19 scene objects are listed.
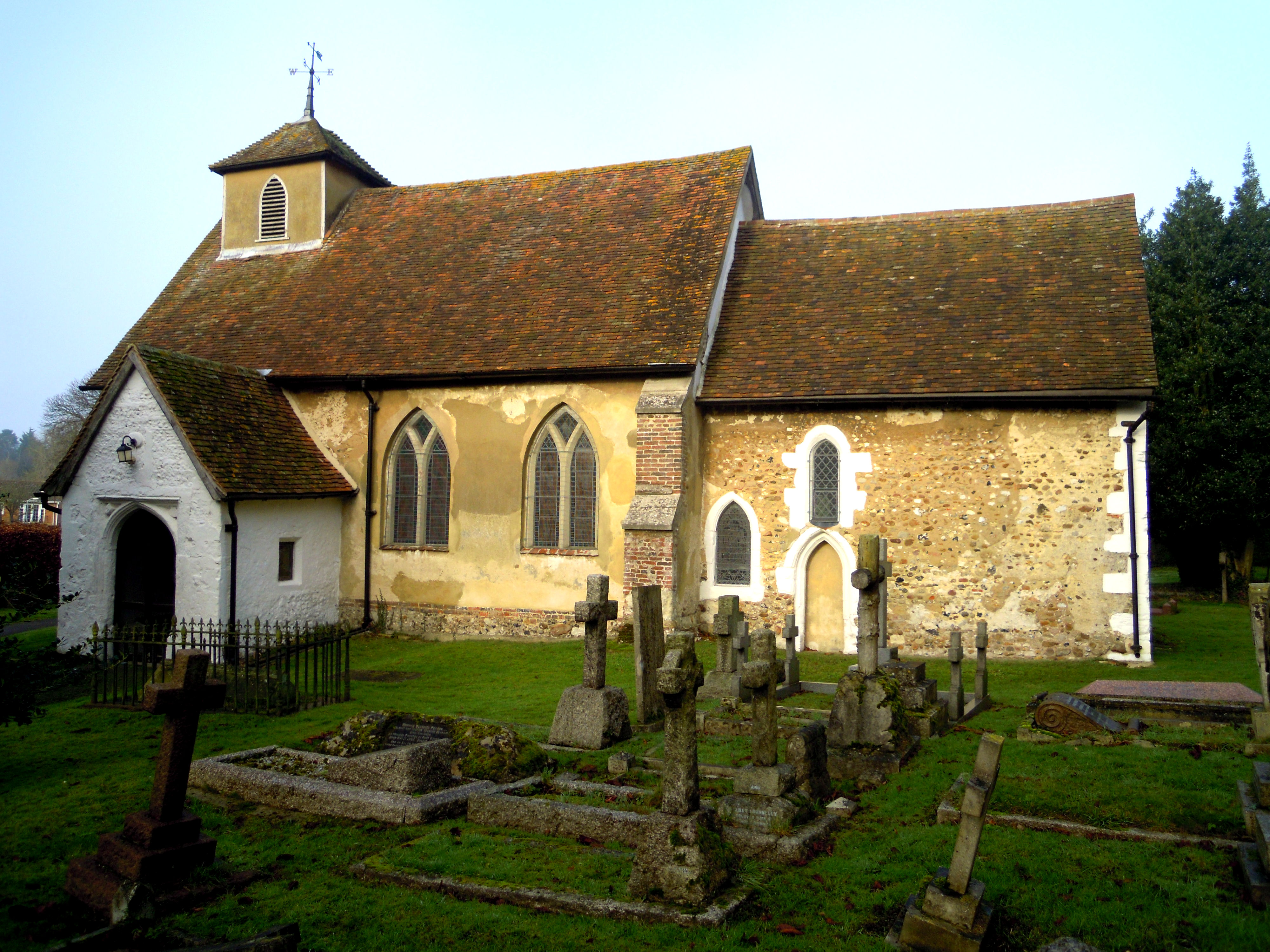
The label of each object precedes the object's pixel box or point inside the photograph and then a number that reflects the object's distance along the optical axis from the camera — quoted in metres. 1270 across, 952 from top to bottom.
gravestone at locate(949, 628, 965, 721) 10.61
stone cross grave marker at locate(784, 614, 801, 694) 11.89
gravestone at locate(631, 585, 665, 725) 10.82
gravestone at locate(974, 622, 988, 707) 11.57
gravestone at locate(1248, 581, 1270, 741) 8.52
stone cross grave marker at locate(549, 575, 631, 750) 9.59
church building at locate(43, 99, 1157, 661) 14.95
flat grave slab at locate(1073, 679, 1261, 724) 9.85
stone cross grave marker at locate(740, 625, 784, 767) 6.79
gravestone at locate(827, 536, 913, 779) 8.43
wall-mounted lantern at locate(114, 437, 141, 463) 15.21
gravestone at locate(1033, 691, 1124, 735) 9.37
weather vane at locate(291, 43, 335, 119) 22.98
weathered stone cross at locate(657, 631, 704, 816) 5.78
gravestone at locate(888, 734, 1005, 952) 4.73
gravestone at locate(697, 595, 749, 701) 11.30
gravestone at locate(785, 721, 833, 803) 7.52
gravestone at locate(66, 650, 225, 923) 5.55
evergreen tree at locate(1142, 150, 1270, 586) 23.80
